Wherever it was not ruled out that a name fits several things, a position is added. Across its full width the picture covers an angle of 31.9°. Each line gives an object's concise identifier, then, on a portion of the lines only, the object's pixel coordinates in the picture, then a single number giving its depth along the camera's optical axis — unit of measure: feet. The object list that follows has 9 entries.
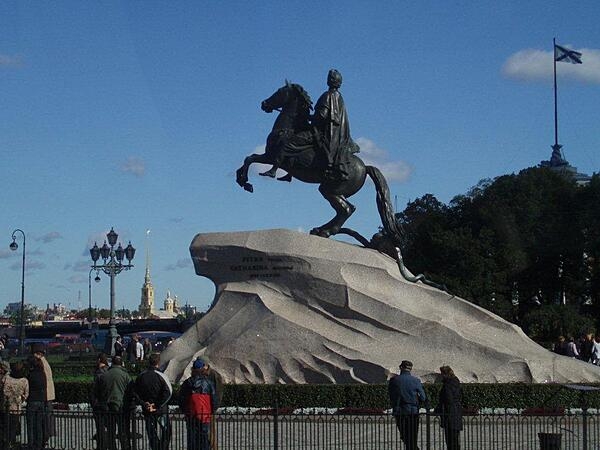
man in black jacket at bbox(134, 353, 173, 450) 37.99
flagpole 214.34
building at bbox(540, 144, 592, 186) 243.13
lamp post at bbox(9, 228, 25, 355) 154.79
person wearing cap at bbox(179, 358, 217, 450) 37.63
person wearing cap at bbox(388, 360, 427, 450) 40.68
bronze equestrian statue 67.97
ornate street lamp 125.90
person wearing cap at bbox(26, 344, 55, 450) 40.70
